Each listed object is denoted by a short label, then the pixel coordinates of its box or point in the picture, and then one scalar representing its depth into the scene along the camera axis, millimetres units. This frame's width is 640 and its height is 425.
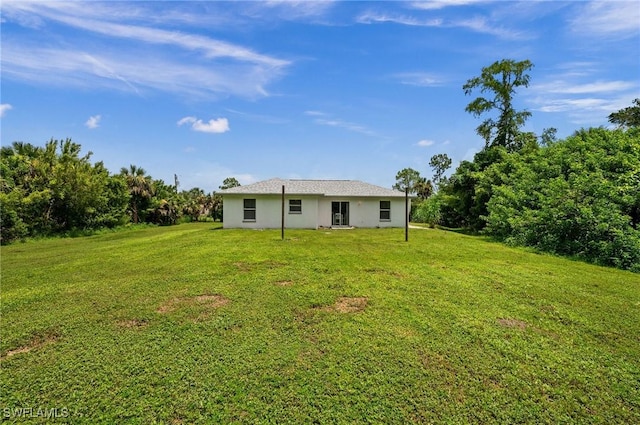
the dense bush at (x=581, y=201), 9188
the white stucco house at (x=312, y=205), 17719
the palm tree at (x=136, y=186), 25234
